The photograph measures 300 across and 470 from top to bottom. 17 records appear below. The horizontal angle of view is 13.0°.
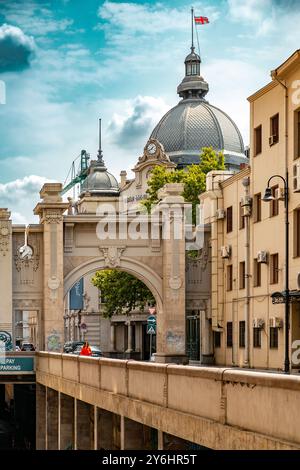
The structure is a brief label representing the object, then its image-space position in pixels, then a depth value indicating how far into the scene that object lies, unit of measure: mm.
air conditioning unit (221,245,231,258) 56594
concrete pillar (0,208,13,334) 58528
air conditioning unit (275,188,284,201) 45500
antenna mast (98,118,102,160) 148250
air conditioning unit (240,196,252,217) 51781
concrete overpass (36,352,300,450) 16547
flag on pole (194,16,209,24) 94188
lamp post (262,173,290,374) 40406
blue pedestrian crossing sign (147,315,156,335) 57200
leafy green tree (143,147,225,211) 72688
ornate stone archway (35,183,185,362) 58688
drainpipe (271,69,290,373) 40469
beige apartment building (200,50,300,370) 45625
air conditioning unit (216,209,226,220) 57375
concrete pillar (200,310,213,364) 60156
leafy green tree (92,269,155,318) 71875
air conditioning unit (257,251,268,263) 49531
